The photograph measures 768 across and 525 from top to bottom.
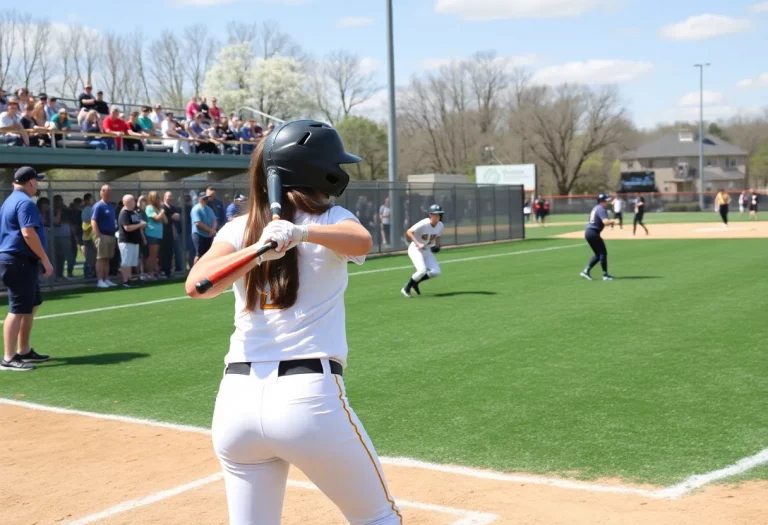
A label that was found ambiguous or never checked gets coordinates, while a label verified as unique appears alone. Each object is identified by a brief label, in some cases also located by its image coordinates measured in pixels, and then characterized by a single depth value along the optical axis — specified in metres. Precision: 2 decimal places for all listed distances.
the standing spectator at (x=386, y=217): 29.66
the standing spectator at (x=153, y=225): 20.23
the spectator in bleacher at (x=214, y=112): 31.92
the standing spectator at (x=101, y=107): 26.97
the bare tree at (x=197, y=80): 70.81
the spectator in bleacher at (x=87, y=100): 26.61
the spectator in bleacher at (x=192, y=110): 30.77
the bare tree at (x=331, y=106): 77.94
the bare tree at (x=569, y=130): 96.50
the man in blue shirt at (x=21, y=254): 9.30
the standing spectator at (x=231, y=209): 18.76
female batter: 2.79
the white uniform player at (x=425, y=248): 15.78
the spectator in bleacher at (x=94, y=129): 25.91
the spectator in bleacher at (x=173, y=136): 28.85
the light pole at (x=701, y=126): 71.69
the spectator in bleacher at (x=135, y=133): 27.31
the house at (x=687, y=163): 115.81
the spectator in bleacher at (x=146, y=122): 27.91
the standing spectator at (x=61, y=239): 19.67
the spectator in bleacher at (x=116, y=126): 26.41
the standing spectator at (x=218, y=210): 21.85
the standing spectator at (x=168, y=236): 21.23
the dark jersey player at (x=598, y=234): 17.73
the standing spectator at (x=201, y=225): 19.81
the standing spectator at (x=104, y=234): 18.66
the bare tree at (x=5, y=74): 52.78
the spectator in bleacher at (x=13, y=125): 22.64
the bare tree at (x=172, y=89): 67.50
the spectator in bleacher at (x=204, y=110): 31.14
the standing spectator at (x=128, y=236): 19.08
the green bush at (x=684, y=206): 70.88
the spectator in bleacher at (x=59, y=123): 24.67
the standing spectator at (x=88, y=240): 19.91
